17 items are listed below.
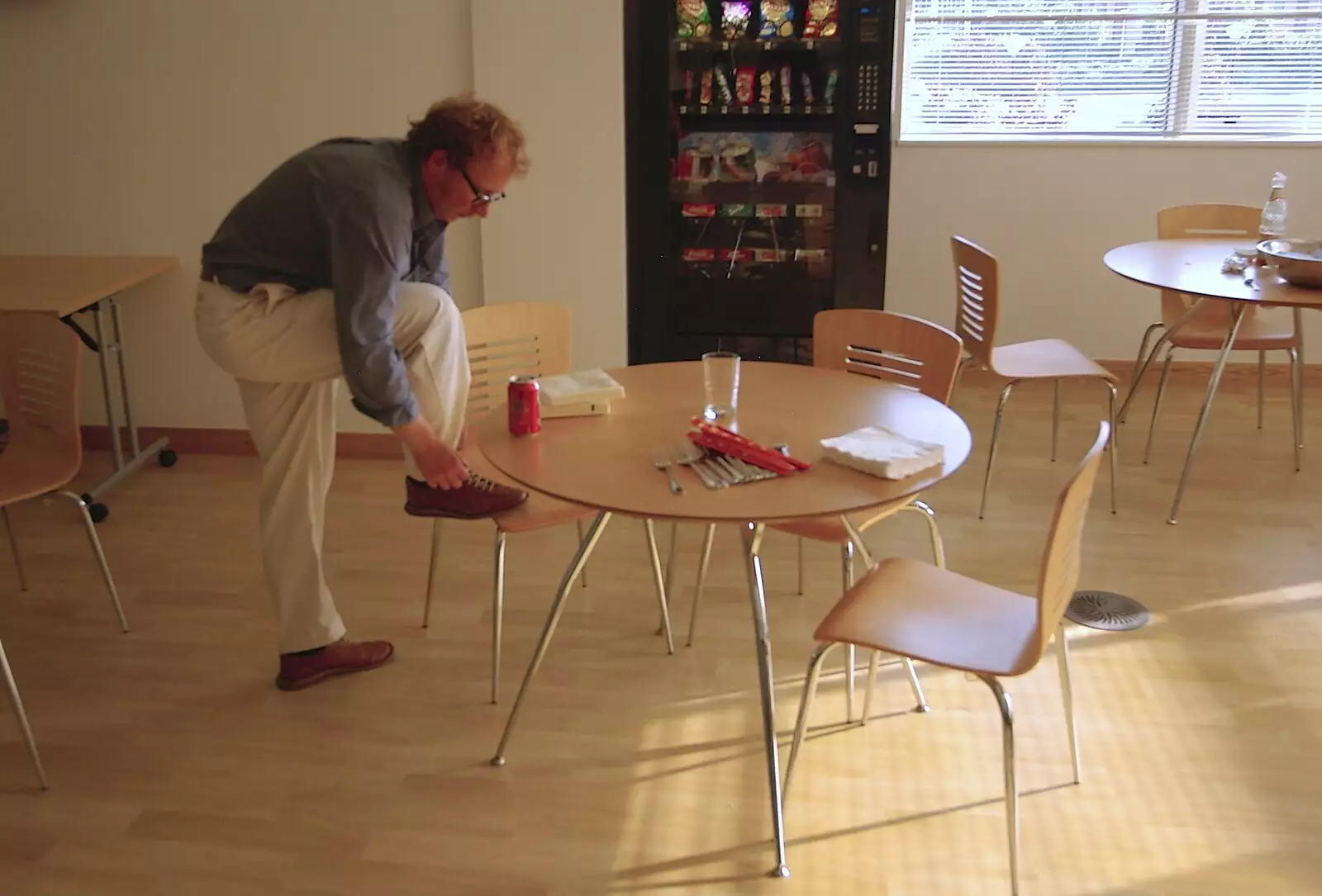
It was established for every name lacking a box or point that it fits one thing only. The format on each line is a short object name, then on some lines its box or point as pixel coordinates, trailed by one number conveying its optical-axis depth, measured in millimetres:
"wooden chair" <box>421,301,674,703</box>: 2932
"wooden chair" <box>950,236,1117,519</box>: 3514
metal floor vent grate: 3078
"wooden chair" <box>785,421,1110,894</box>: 1957
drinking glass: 2354
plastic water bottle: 3803
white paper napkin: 2062
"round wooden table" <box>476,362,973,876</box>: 1993
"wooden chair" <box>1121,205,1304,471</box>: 3945
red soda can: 2318
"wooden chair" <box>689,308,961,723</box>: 2586
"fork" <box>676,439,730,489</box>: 2059
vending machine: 4266
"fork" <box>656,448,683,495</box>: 2037
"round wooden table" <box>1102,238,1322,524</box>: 3361
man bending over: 2297
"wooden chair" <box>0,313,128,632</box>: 2848
